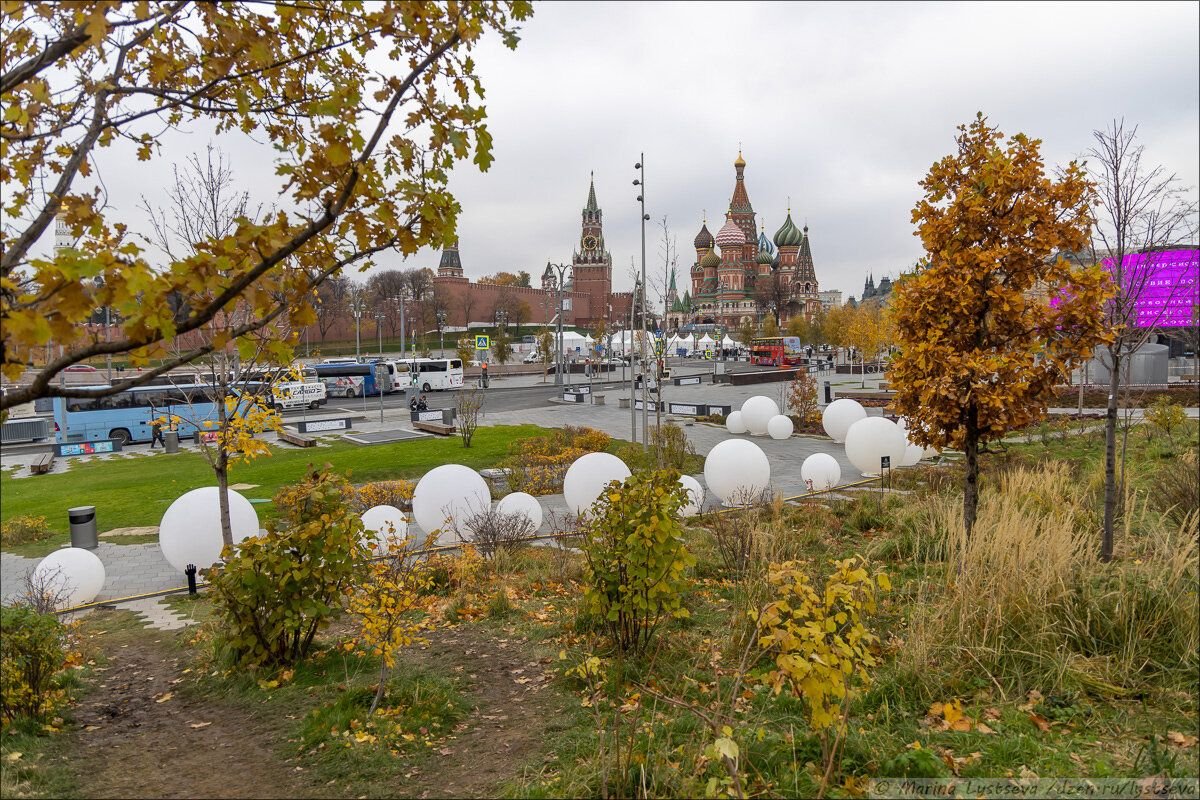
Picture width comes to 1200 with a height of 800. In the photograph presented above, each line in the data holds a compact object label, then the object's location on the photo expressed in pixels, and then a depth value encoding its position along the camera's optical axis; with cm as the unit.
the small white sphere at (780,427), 2016
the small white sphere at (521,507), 970
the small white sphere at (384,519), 905
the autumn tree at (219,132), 235
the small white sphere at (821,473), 1281
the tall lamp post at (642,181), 1591
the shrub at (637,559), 498
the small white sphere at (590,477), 1034
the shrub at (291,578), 524
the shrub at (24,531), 1199
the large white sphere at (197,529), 873
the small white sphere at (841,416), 1767
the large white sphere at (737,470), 1155
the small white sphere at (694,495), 983
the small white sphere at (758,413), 2072
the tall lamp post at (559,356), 4084
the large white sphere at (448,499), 975
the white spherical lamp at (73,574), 795
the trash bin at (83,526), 1006
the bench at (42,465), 1877
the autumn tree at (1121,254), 716
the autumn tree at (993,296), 688
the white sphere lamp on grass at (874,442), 1388
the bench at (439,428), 2253
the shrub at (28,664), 448
